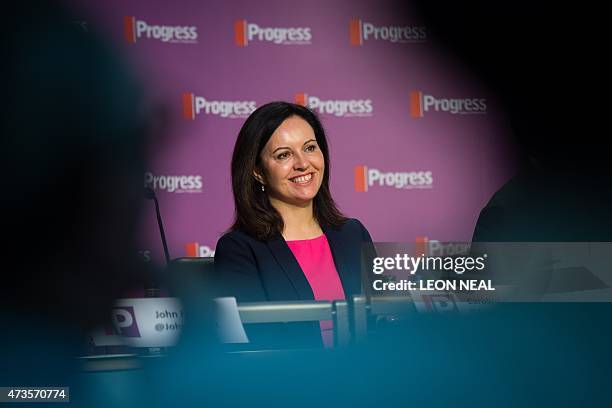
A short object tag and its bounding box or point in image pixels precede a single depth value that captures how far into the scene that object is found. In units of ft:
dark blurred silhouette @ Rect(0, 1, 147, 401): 4.70
